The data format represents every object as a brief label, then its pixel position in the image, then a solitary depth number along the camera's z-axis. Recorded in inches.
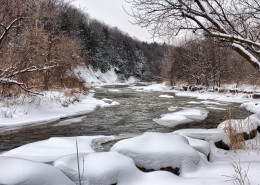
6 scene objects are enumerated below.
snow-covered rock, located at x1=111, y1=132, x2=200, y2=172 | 156.7
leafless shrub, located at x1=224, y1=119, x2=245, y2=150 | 200.0
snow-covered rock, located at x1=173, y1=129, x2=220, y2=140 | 239.8
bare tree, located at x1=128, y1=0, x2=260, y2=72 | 188.4
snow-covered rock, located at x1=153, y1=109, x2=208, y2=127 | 358.0
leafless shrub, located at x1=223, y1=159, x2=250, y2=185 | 133.3
